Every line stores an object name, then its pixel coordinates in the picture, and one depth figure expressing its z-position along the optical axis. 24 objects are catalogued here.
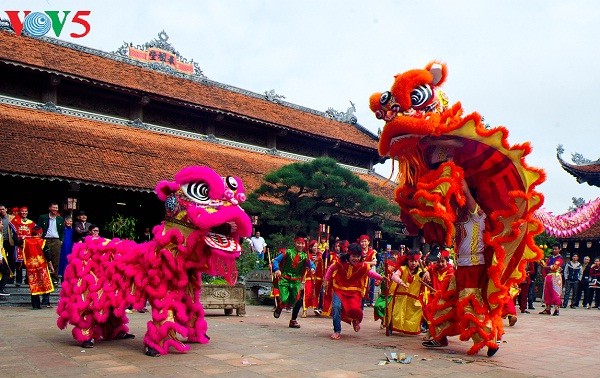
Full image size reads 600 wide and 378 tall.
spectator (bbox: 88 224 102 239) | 8.28
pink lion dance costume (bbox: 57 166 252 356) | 6.02
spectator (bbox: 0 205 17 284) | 9.86
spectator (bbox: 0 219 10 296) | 9.17
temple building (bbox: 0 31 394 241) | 13.68
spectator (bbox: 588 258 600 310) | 15.54
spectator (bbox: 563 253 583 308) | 15.36
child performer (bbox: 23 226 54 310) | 9.24
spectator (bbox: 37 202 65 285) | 10.62
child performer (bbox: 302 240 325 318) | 10.71
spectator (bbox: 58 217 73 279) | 10.66
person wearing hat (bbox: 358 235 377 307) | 8.49
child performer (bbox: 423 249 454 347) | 8.02
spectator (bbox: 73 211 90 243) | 9.79
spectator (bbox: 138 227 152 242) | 13.81
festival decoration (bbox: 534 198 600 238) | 9.54
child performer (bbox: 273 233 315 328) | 9.24
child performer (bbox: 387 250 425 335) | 8.01
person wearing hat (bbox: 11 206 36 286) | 9.75
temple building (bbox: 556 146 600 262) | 20.23
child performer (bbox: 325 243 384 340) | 7.59
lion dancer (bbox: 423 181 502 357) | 6.38
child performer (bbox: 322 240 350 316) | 9.98
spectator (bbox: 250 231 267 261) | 14.46
